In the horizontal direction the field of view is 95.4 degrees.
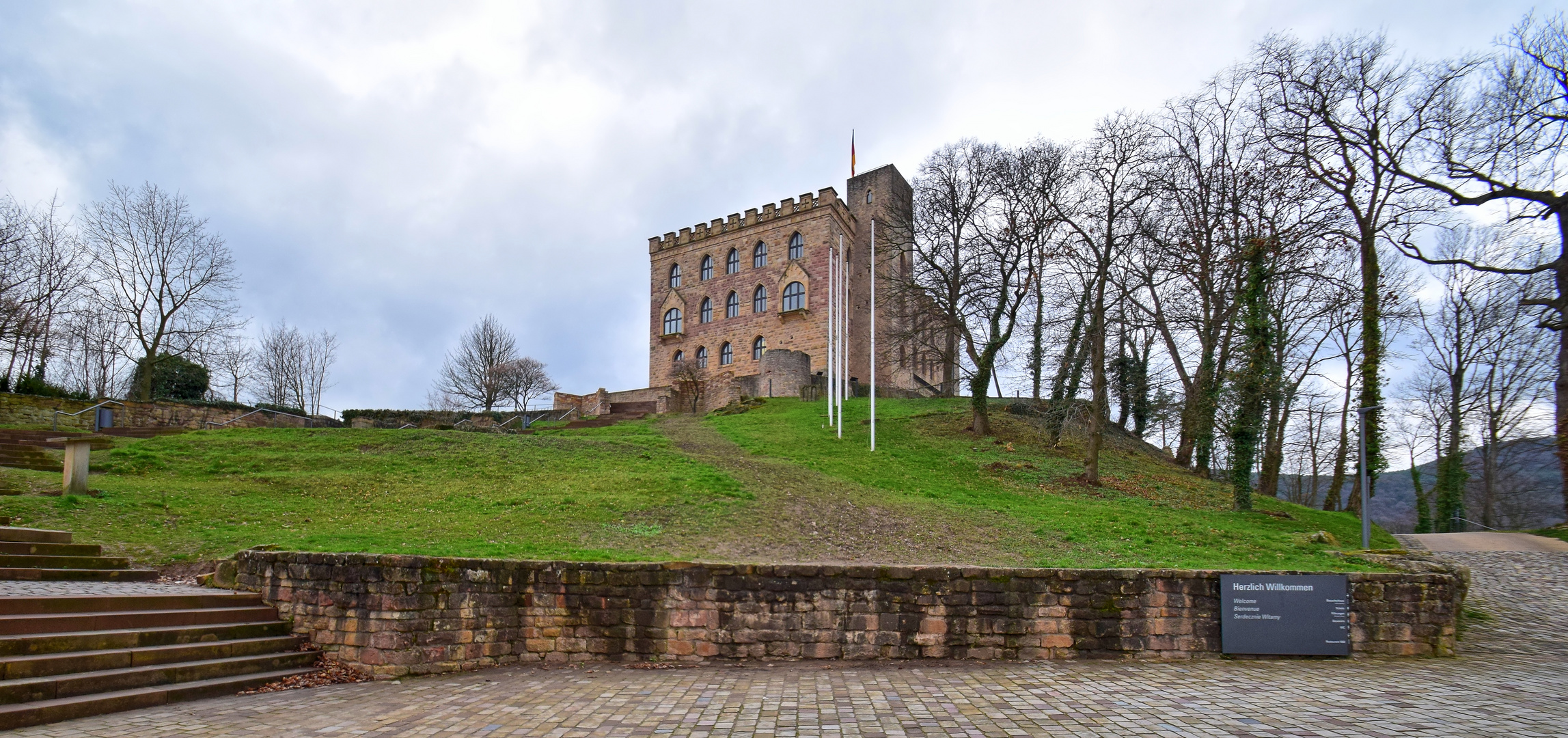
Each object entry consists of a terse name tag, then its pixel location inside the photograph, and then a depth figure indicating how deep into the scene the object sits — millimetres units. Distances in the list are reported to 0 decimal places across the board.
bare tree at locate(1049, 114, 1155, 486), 21188
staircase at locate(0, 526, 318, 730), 6301
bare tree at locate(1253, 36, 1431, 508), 17031
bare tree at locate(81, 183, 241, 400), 28766
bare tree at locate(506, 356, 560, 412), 50266
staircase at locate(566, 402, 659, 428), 35500
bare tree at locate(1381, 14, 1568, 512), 14422
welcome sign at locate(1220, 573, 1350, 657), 8469
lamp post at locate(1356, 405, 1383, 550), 13680
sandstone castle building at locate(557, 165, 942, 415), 39344
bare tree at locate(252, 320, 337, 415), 47531
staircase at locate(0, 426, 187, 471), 16406
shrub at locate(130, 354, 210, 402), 34562
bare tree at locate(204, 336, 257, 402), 31156
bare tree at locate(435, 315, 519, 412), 49125
